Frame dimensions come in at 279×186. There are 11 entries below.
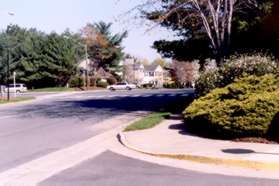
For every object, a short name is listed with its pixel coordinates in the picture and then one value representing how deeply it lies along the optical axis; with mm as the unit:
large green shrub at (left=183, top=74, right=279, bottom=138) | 13430
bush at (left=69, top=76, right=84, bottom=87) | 95419
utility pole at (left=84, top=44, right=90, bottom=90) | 94688
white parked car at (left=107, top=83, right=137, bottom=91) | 90044
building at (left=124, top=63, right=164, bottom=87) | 132162
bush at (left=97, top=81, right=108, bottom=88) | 98194
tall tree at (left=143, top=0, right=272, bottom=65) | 24156
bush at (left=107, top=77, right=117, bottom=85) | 102606
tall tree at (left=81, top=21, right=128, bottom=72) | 100125
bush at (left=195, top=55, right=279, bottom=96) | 18656
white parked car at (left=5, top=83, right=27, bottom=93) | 82888
